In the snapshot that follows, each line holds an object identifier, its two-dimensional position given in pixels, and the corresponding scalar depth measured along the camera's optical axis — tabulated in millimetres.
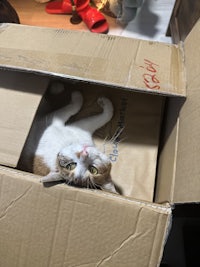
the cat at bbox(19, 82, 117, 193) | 788
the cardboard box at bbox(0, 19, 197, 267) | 660
